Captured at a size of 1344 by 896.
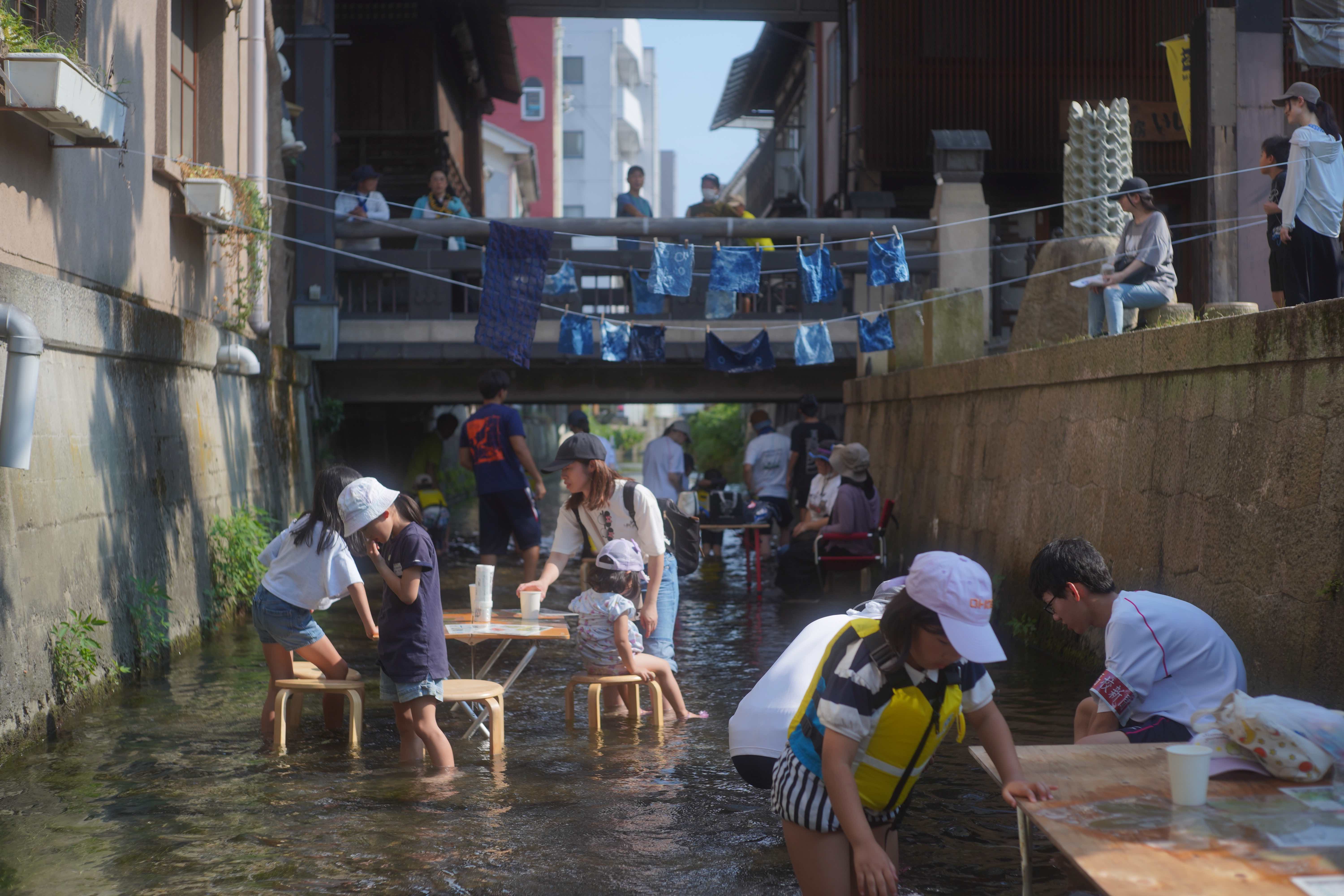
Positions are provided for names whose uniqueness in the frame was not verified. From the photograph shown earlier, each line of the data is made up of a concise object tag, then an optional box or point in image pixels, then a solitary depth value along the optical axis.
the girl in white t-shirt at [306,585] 5.93
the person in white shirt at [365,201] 15.44
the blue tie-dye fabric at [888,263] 13.30
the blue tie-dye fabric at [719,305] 14.12
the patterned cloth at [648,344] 14.17
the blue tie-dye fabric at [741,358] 14.27
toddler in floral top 6.45
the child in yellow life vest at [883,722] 3.08
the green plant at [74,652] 6.32
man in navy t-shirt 10.05
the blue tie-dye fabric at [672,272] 13.83
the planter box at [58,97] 6.17
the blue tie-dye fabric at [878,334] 13.72
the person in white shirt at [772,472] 13.56
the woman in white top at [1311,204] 7.64
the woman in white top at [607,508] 6.60
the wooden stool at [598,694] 6.51
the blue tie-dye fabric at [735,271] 13.85
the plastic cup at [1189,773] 2.92
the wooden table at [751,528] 12.16
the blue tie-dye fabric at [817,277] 13.83
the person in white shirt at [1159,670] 4.40
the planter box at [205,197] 10.09
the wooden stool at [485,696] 5.80
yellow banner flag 13.87
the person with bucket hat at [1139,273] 8.54
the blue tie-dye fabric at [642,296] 14.05
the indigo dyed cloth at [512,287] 13.73
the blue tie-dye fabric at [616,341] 13.96
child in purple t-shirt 5.40
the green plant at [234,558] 9.76
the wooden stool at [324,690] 6.11
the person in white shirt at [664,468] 13.37
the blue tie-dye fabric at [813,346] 13.97
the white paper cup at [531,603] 6.57
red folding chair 10.83
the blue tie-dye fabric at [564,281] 14.05
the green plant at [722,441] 29.67
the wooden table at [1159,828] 2.46
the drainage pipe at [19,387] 5.40
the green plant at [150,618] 7.68
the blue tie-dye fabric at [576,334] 14.11
